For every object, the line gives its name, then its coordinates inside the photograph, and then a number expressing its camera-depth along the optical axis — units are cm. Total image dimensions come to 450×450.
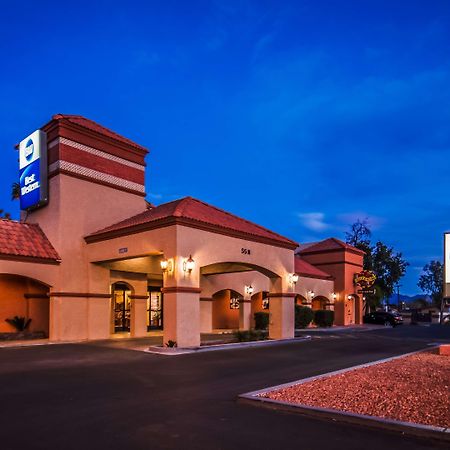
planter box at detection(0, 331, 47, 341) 2108
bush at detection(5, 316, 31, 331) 2189
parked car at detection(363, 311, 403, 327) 4241
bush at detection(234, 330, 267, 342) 2131
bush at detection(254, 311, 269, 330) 3112
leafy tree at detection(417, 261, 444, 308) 9169
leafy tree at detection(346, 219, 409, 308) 5512
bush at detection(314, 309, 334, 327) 3653
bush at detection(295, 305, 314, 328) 3359
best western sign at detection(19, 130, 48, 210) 2281
